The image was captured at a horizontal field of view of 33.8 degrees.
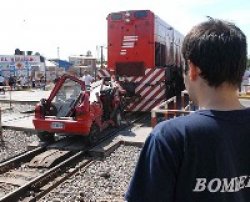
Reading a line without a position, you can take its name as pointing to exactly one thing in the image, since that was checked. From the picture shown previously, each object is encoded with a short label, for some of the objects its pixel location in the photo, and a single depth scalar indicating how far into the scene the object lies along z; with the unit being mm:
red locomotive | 14969
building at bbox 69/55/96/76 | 52844
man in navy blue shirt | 1606
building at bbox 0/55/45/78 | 37031
